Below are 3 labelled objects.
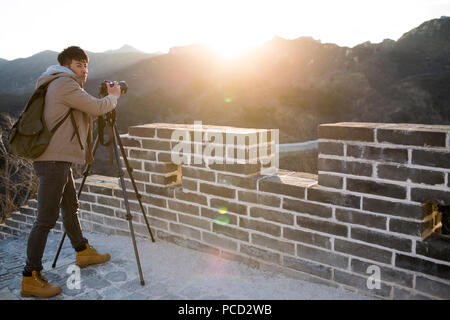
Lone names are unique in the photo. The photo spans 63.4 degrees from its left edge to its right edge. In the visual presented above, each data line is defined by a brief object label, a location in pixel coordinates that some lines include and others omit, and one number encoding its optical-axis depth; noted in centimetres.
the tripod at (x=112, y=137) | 317
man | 275
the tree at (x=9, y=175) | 915
